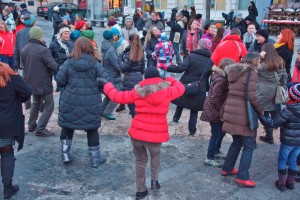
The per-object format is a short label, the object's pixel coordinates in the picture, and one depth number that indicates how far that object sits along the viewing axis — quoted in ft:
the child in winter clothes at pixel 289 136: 13.84
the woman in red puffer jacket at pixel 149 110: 12.98
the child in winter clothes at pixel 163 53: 27.09
